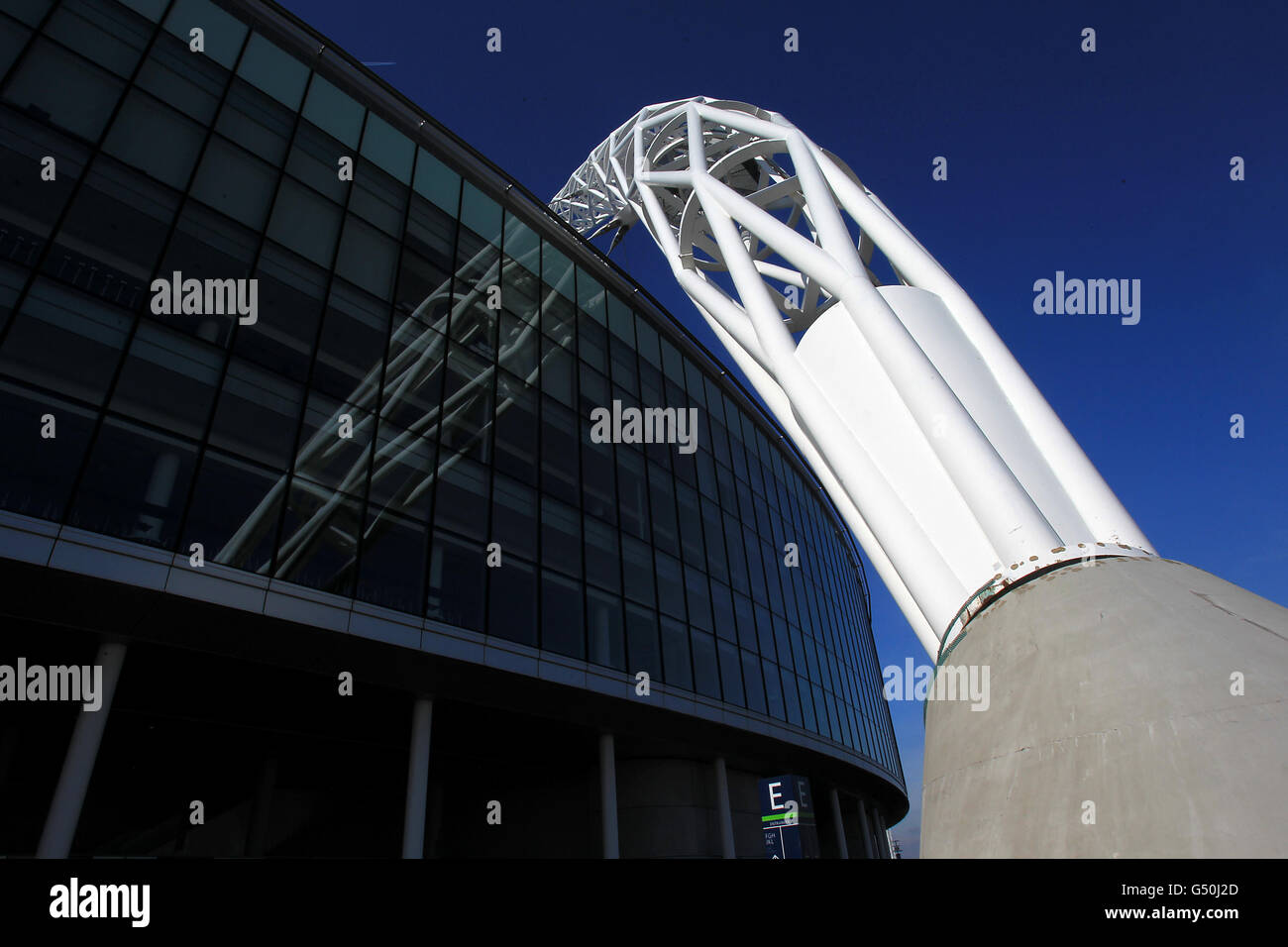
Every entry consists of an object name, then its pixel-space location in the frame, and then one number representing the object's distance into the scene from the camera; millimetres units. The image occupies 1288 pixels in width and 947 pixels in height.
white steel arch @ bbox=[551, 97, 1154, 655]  5375
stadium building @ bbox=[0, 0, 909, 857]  9961
